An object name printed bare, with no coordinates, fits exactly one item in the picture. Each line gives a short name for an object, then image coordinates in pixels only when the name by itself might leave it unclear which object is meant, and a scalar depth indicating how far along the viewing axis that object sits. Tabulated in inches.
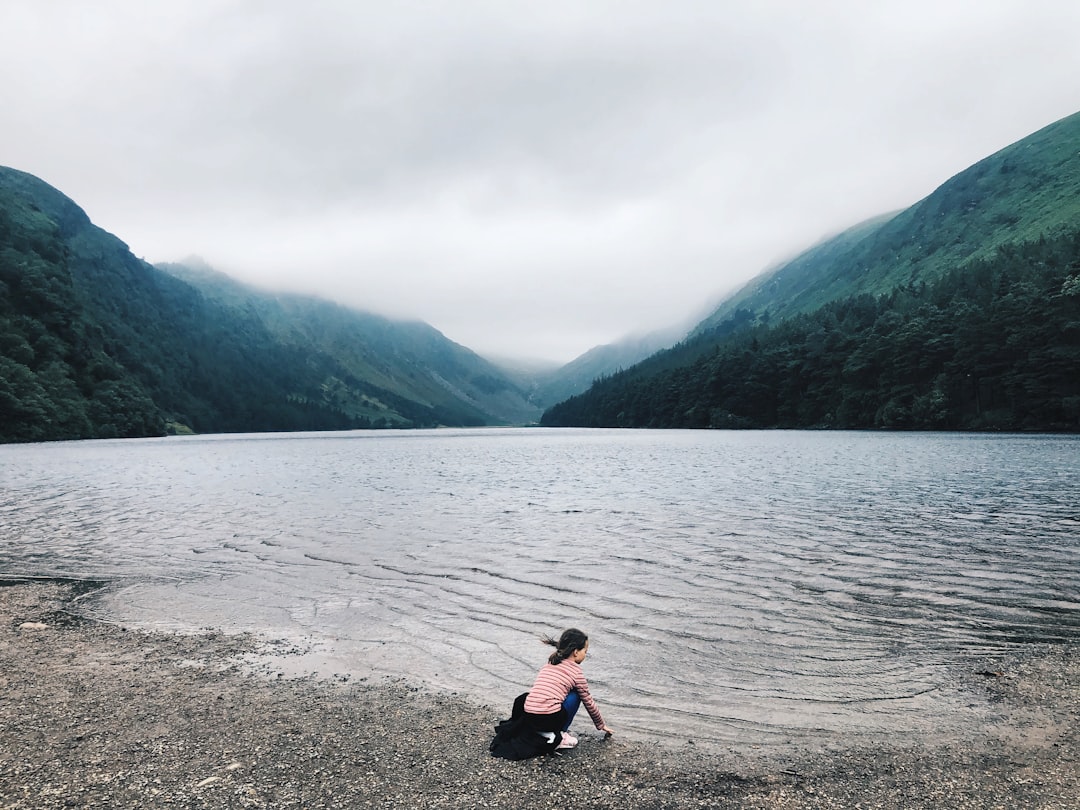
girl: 447.5
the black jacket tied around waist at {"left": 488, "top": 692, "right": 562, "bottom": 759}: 440.1
